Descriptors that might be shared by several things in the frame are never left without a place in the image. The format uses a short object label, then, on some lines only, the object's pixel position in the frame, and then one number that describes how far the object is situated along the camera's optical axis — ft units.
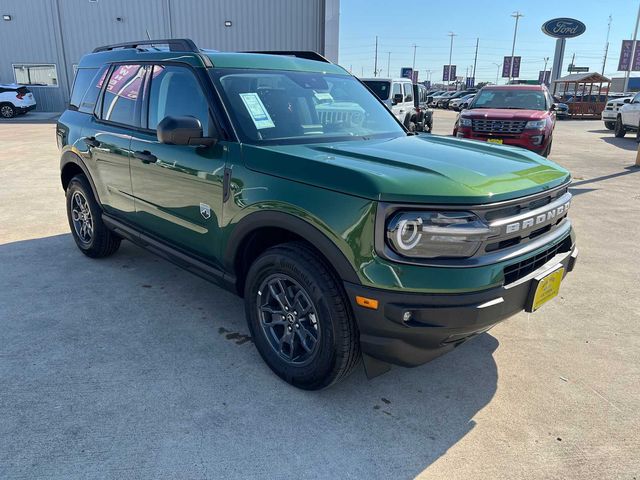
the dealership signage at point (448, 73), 237.25
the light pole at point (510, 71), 192.75
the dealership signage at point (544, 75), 218.75
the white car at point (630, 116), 52.95
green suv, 7.27
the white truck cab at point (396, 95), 44.32
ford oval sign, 133.39
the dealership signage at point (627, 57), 126.72
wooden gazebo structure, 100.89
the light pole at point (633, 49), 122.90
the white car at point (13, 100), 73.77
